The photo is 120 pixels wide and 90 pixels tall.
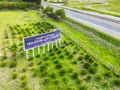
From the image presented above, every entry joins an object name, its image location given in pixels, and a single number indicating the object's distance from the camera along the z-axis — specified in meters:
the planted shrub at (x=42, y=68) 7.89
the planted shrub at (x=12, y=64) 8.24
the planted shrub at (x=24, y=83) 6.81
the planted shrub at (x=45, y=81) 6.94
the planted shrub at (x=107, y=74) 7.49
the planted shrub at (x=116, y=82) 7.00
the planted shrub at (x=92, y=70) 7.73
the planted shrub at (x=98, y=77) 7.29
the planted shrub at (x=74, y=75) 7.35
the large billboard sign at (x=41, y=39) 8.73
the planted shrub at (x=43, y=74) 7.41
